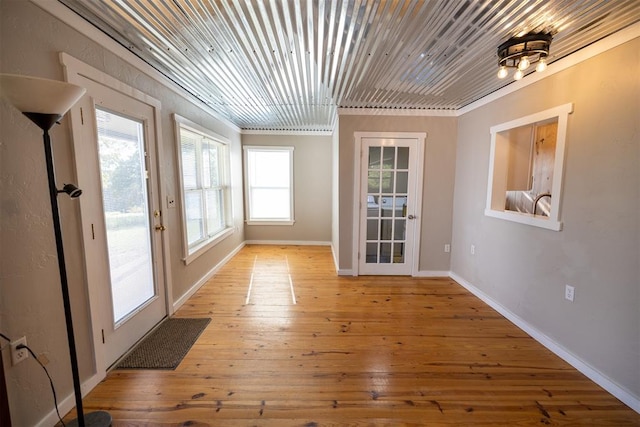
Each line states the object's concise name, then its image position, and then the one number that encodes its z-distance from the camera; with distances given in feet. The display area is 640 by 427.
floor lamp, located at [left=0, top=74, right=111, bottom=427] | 3.43
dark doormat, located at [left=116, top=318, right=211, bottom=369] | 6.64
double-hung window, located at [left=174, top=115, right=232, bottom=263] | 10.21
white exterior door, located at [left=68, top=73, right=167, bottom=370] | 5.73
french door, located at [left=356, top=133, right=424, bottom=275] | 12.16
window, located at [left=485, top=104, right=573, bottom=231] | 9.26
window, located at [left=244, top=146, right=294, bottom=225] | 18.37
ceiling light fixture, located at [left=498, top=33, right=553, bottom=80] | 5.90
